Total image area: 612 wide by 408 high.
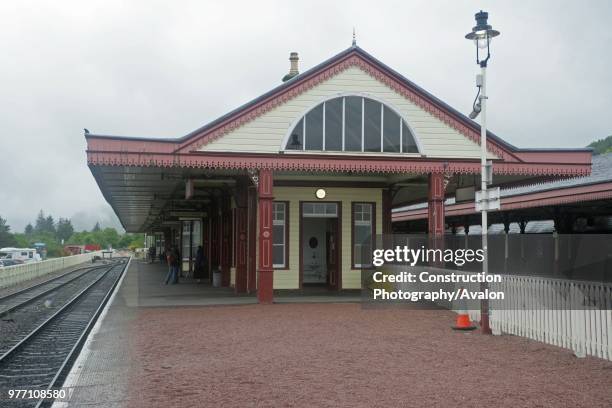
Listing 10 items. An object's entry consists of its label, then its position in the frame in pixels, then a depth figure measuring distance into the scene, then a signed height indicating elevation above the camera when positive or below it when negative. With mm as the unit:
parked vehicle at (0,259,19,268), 51694 -1240
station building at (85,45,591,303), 17047 +2377
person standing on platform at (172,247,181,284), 26297 -671
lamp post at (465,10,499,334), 11766 +3087
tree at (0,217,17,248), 119000 +1654
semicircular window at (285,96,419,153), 17578 +3240
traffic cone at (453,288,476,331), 12445 -1434
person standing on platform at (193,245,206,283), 28203 -851
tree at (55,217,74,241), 193775 +3918
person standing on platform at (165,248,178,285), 26375 -765
